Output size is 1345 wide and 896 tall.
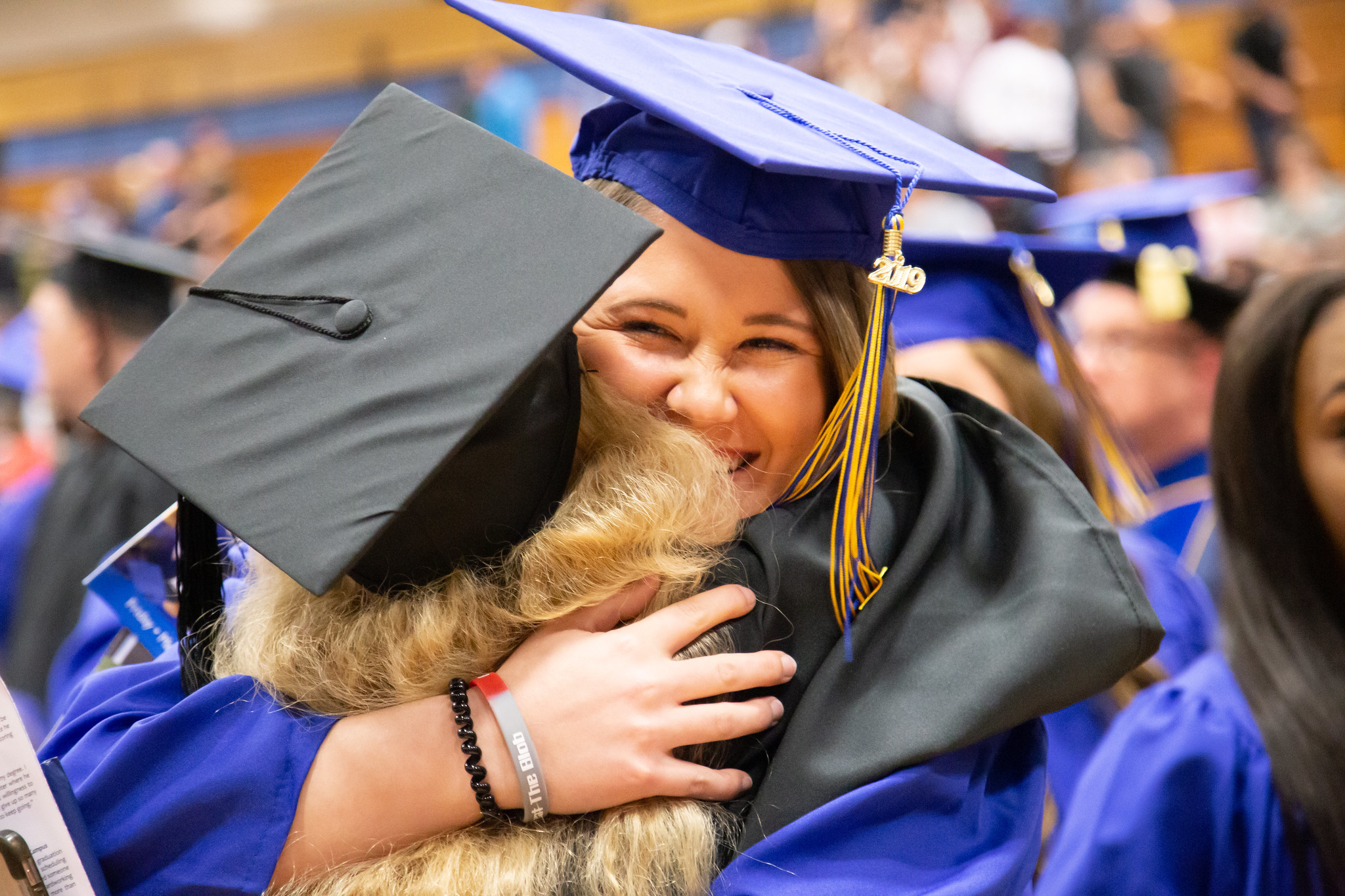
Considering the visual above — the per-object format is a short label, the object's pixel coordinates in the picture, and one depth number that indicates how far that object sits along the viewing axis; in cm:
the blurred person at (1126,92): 664
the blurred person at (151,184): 903
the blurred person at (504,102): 841
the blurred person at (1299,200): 521
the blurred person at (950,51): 680
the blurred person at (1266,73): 695
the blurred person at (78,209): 926
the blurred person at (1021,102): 639
